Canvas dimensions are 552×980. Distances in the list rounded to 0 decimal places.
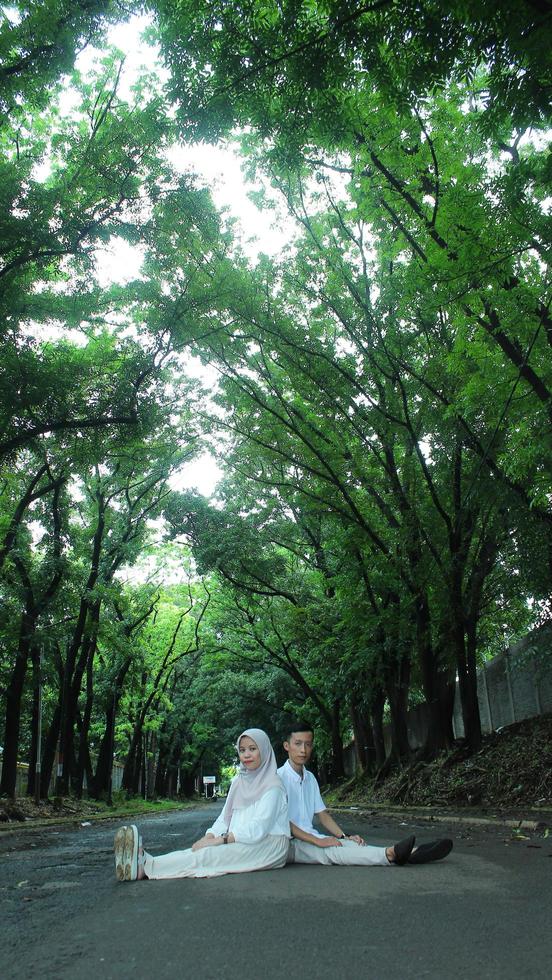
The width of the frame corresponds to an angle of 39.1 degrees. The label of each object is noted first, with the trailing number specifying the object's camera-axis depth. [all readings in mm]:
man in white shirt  6117
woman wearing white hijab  5887
